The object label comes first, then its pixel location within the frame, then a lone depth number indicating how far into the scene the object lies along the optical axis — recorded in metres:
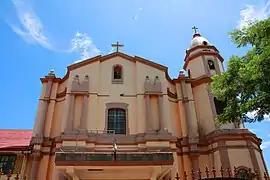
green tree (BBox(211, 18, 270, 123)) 8.78
